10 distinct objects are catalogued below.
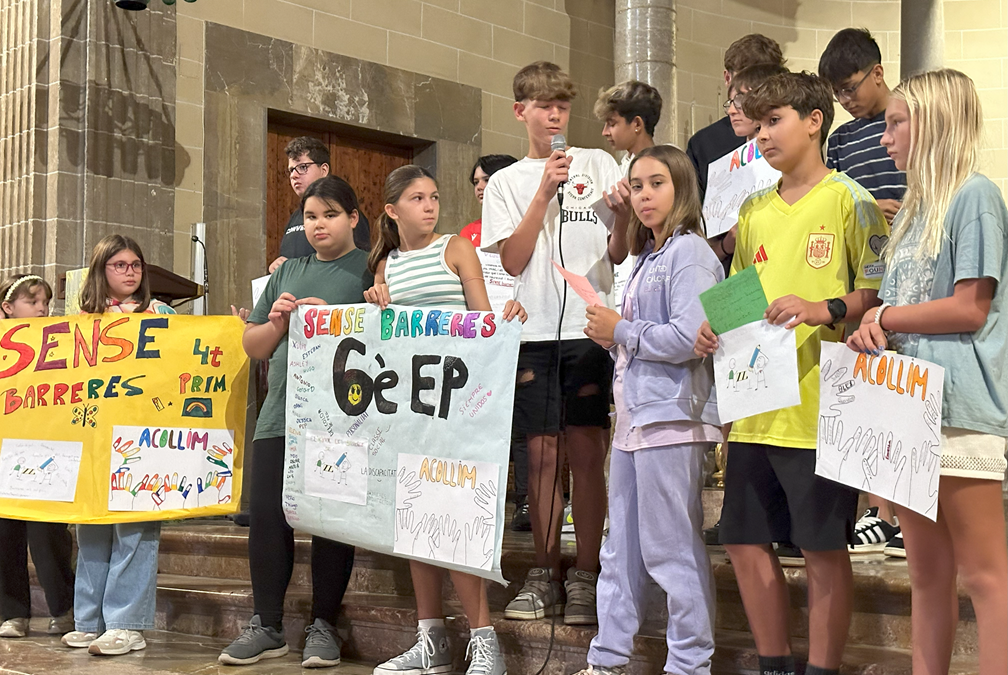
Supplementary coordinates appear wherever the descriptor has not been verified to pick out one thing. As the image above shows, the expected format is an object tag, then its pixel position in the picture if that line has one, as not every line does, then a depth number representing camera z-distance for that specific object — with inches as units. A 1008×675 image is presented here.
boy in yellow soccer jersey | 108.3
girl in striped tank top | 133.0
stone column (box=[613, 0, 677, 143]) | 311.4
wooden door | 299.6
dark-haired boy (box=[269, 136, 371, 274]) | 198.2
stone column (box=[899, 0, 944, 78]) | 335.9
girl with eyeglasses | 161.2
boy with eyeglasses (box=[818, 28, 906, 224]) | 132.6
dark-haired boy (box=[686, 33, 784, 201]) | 147.0
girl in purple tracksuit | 115.8
